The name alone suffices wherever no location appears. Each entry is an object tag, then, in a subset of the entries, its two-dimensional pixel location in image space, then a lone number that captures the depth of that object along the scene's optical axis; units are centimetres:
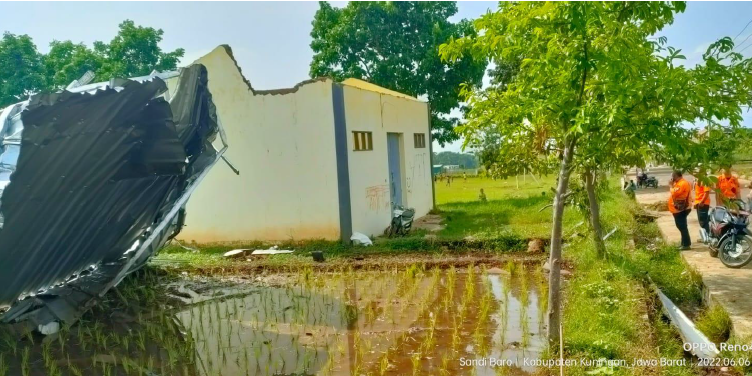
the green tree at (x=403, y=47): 2295
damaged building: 1244
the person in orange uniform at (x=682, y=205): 989
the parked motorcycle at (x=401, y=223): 1370
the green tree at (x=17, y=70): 2703
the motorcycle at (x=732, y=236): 819
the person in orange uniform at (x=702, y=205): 980
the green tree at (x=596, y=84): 441
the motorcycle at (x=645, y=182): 2474
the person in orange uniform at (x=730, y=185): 976
